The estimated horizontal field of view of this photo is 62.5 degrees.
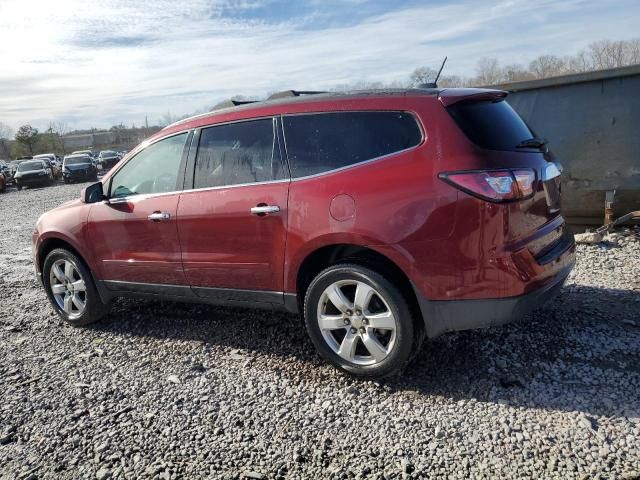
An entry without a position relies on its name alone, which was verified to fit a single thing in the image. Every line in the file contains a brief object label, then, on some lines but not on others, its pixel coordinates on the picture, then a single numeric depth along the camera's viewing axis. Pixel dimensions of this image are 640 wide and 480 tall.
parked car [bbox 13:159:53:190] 28.57
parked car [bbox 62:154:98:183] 30.00
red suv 3.03
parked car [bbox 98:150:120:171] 38.72
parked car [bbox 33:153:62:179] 33.22
